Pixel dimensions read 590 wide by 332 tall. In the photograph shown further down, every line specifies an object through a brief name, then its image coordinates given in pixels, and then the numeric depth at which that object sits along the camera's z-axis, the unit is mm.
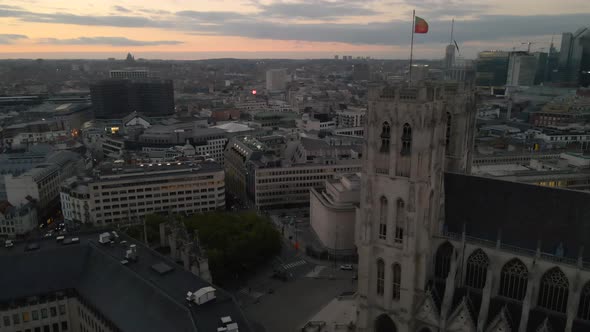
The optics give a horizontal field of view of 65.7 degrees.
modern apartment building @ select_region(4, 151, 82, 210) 139750
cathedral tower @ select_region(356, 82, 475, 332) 57969
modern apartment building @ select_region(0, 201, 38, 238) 125188
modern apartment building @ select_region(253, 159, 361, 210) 146375
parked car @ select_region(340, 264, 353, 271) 103875
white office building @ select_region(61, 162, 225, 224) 124962
